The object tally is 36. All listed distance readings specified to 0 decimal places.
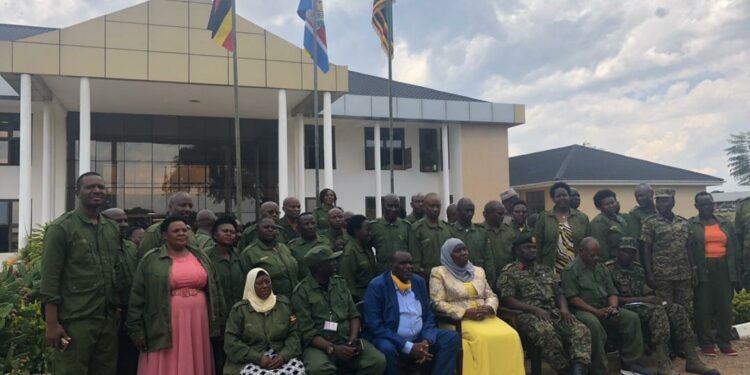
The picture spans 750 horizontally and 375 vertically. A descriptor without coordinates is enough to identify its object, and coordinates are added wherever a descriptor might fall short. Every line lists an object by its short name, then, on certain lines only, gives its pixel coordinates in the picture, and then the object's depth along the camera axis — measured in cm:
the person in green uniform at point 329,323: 447
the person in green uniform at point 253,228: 573
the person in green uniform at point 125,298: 425
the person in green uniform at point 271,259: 478
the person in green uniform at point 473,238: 585
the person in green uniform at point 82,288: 375
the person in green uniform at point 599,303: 545
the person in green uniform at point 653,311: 550
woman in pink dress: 405
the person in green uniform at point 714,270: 638
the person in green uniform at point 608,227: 629
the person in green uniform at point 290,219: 611
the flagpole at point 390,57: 1338
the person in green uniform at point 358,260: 553
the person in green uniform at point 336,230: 578
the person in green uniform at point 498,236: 613
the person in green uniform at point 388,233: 595
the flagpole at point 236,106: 1185
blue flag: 1315
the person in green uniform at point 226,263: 479
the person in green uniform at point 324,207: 693
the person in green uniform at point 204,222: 572
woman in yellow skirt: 486
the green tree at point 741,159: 5488
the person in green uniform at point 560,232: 622
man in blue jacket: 472
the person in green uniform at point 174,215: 450
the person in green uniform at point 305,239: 535
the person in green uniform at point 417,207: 636
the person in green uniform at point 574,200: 652
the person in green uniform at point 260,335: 419
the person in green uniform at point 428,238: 593
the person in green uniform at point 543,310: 505
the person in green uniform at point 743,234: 688
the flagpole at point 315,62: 1314
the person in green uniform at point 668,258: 613
